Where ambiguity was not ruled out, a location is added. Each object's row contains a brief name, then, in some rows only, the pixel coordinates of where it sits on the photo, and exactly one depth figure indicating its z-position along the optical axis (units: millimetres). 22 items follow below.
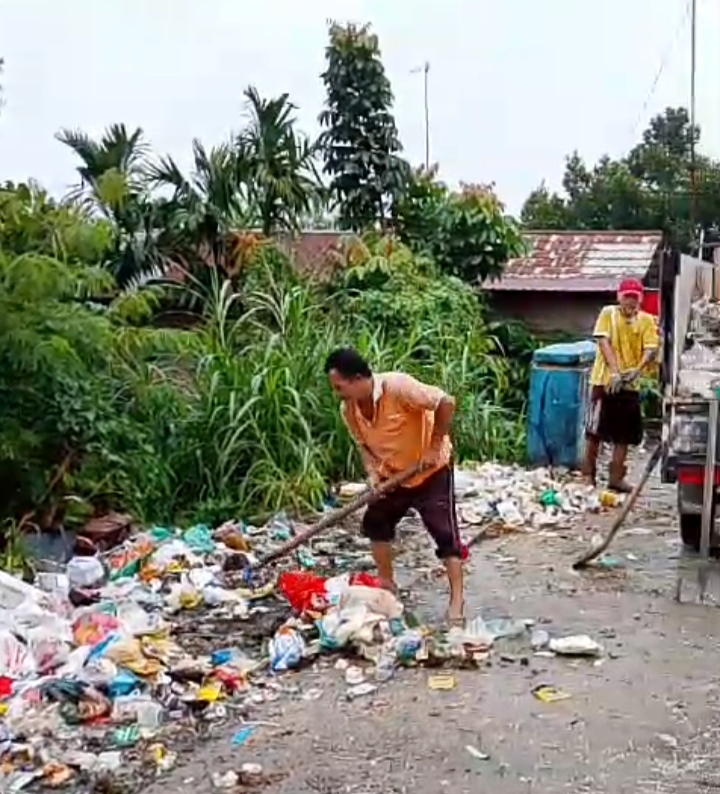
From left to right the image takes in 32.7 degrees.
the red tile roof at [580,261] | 17406
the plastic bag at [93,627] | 5376
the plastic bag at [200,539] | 7316
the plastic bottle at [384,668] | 5211
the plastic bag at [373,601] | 5715
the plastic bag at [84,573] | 6559
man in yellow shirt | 9461
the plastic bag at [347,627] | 5484
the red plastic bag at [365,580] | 6223
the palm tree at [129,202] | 11945
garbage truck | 6867
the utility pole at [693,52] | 14500
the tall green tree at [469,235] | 15102
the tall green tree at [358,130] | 16656
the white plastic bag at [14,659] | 5055
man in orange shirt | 5777
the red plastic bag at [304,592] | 6031
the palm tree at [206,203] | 12234
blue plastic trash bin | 10492
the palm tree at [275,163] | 12820
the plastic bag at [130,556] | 6814
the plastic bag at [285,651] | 5375
